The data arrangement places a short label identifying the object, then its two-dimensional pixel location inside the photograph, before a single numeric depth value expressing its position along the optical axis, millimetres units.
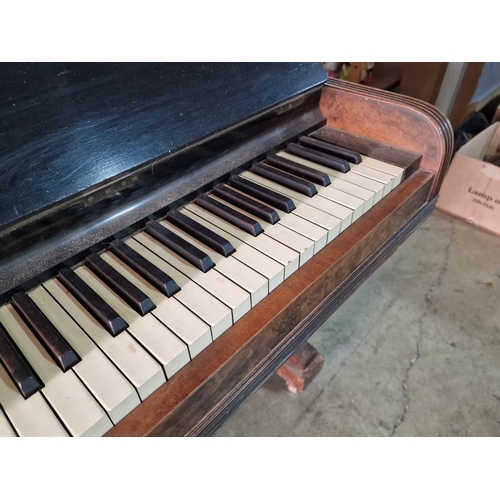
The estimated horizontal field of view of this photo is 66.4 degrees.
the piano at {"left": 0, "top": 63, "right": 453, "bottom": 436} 682
